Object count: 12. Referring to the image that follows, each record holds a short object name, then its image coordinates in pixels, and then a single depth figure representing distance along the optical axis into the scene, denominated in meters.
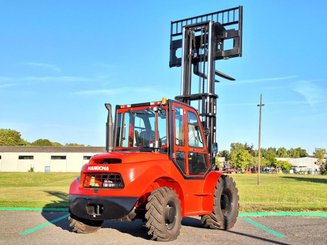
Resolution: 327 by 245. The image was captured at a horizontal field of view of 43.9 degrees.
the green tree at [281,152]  186.25
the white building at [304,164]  133.00
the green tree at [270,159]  137.88
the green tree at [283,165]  133.50
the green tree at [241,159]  112.94
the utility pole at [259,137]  44.82
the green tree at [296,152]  194.38
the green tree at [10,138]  102.00
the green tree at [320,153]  122.19
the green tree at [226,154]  145.38
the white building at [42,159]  73.31
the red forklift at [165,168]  7.25
